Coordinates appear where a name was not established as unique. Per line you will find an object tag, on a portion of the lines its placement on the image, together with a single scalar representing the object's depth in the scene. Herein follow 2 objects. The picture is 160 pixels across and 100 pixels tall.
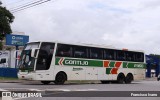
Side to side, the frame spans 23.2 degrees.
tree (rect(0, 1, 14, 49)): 67.50
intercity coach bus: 27.58
